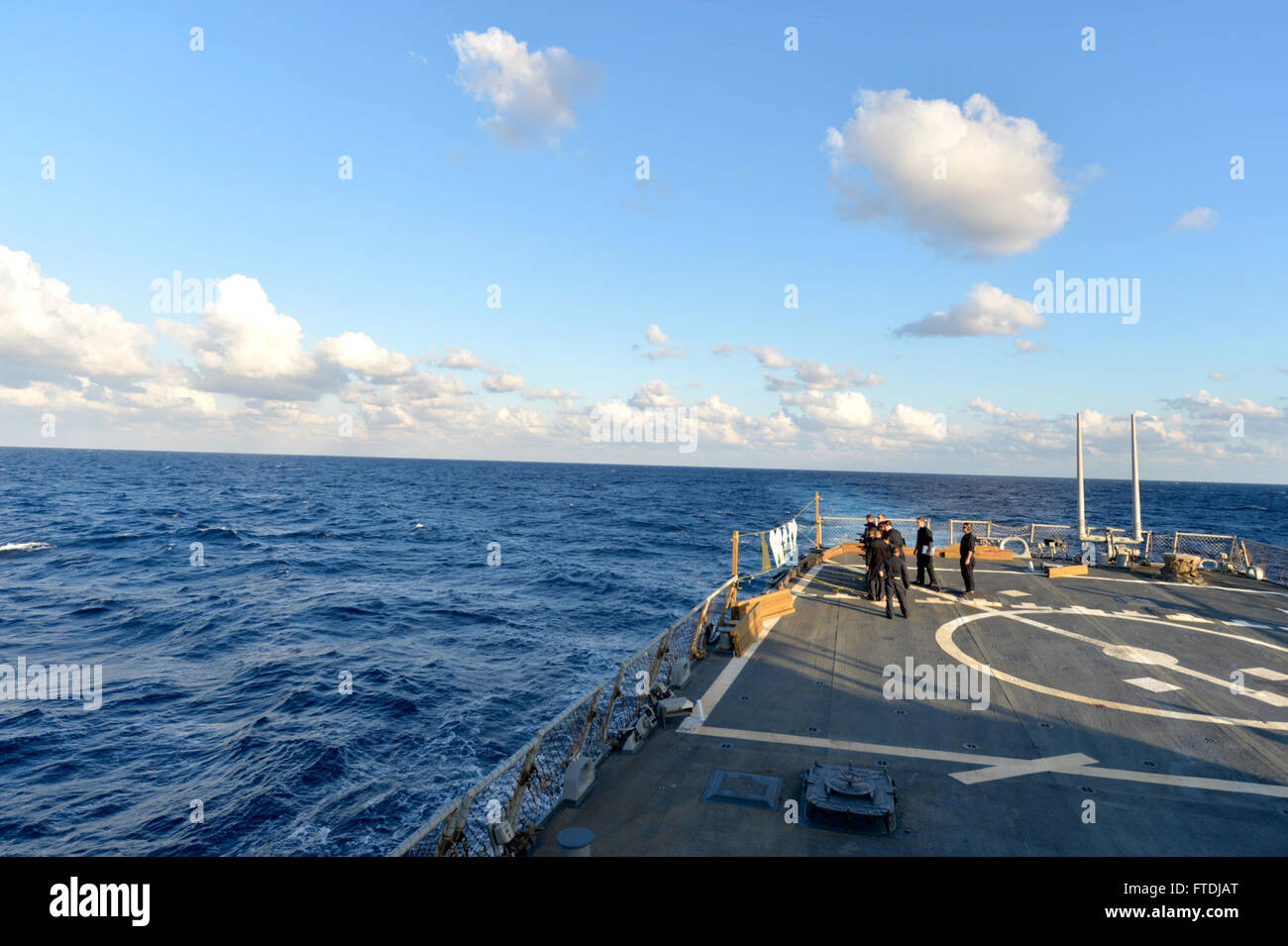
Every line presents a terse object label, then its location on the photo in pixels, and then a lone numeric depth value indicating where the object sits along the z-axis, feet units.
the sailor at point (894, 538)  60.08
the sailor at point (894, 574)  56.18
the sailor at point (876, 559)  57.93
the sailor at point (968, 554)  61.41
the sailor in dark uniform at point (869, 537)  59.16
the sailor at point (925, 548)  65.46
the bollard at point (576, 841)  19.17
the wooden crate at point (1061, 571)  73.47
